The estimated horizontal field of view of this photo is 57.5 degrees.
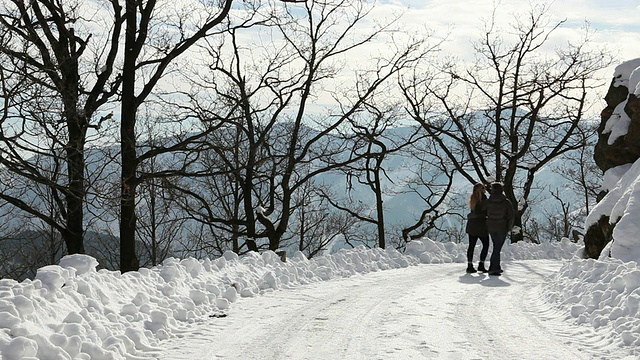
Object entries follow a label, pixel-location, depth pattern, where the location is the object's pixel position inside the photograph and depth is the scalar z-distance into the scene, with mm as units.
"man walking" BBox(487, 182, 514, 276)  12922
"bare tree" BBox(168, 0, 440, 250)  20484
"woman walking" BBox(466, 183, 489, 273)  13438
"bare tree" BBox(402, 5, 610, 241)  26828
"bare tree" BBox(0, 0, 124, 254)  9039
